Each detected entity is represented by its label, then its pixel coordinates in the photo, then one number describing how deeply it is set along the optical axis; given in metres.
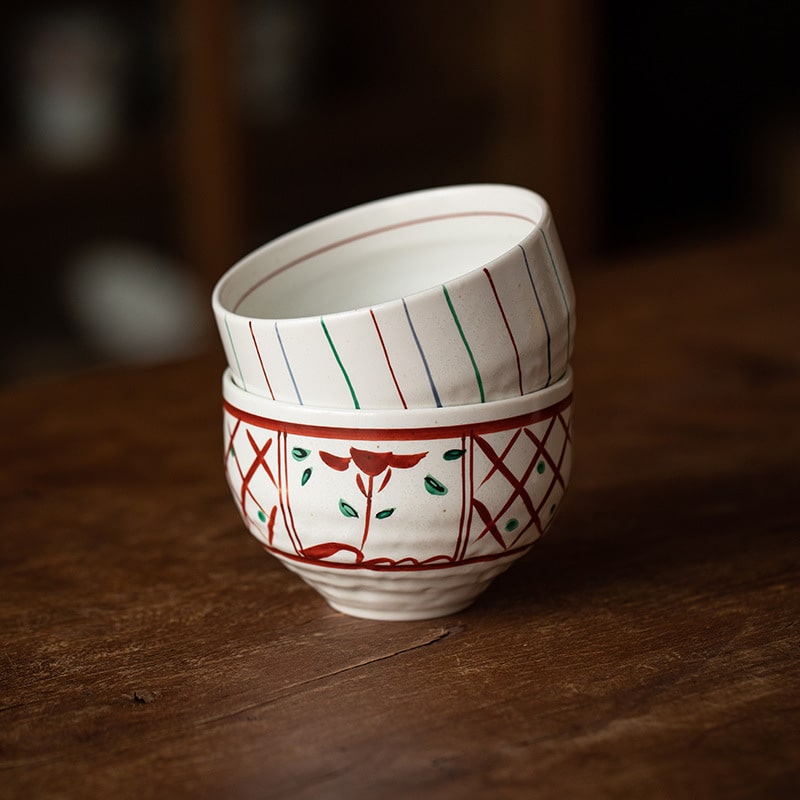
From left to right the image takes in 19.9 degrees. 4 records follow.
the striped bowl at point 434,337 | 0.71
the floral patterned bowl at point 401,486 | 0.72
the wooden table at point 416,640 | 0.68
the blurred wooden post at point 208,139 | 1.95
